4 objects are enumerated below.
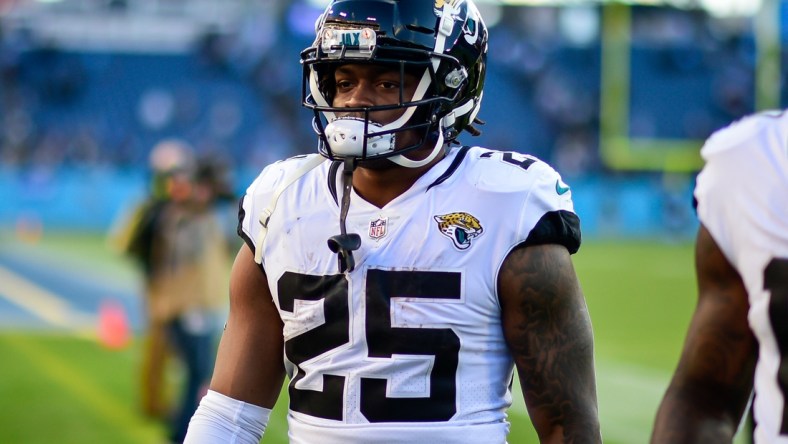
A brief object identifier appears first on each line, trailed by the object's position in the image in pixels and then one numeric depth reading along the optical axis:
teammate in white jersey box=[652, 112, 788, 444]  4.20
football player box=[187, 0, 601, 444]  5.21
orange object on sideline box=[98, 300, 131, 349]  22.95
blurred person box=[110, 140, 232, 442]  14.48
